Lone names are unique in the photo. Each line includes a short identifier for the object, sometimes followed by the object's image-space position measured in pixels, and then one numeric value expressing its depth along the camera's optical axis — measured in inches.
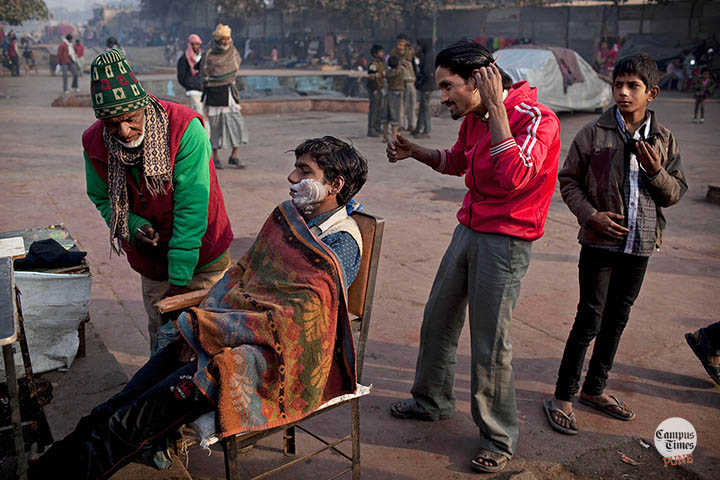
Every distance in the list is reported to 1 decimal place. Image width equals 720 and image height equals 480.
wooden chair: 92.7
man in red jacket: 88.7
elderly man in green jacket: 100.9
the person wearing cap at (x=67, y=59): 750.5
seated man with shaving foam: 83.2
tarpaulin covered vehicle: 569.9
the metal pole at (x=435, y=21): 1213.1
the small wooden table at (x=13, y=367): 79.0
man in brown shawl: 329.7
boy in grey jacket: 109.0
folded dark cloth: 135.0
